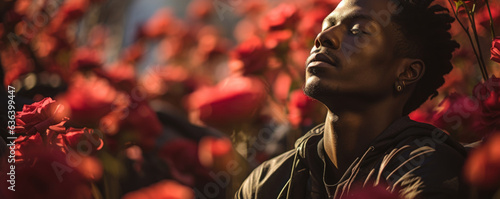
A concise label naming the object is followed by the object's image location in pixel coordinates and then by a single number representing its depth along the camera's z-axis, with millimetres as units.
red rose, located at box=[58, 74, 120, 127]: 1860
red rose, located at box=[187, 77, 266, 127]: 2002
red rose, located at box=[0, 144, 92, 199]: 1628
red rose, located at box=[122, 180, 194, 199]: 1668
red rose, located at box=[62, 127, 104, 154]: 1822
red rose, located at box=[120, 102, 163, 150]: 1927
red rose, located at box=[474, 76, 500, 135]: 1718
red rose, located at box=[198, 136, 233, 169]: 2031
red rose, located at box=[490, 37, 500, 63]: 1717
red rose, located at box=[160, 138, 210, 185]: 2047
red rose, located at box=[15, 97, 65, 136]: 1797
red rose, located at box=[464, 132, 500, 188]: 1579
